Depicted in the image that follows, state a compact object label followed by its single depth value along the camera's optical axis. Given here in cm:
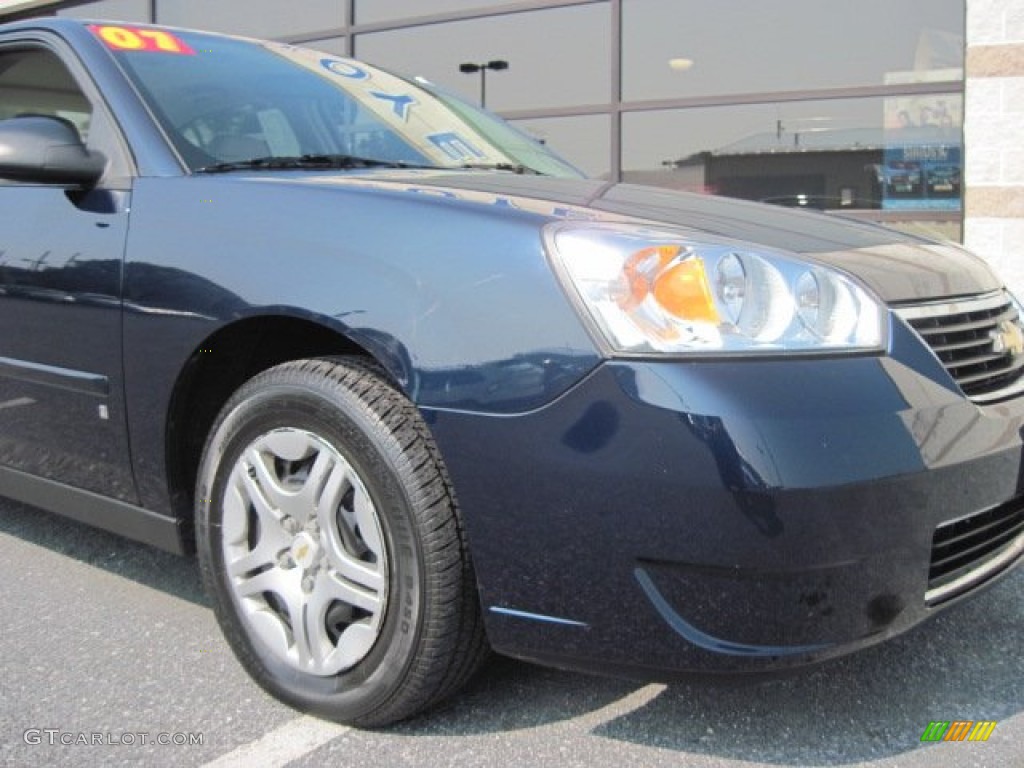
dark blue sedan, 173
